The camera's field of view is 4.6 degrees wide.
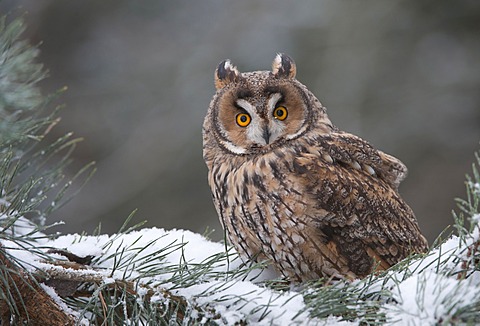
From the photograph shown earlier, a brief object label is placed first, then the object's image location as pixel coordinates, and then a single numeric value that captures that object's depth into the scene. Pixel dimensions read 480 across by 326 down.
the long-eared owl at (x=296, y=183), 6.00
